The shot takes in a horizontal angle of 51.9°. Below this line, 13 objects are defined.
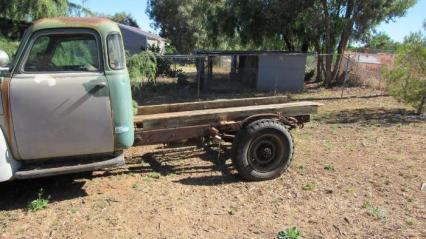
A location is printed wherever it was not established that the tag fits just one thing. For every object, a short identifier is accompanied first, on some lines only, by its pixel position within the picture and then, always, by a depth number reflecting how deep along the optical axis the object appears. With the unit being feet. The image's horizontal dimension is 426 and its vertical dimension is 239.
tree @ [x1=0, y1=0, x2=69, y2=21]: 33.60
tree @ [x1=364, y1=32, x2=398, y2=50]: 64.69
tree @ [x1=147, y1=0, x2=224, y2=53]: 156.04
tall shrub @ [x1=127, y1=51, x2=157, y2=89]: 30.19
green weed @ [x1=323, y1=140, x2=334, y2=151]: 26.56
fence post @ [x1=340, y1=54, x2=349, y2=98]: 59.67
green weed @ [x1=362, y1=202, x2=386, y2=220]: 16.45
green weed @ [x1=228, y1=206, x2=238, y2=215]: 16.67
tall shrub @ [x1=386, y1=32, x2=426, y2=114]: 38.86
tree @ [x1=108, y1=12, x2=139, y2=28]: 246.04
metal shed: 61.77
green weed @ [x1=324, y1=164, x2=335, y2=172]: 22.16
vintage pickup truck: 15.42
